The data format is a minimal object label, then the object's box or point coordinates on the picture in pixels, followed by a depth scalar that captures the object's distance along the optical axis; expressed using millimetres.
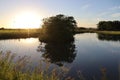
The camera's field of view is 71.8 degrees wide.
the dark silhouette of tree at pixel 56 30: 24121
